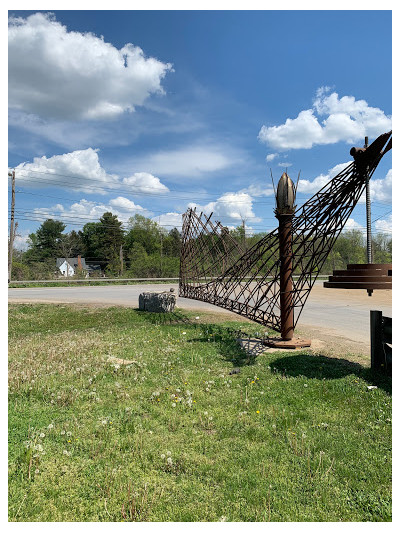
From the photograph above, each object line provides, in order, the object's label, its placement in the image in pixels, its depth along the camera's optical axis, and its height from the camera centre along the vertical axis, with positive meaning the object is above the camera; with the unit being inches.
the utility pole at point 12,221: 1366.9 +206.8
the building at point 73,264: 2604.8 +31.8
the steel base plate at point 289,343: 323.0 -74.0
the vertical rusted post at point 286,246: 317.1 +21.4
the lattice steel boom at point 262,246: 242.2 +24.1
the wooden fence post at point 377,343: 250.8 -56.6
